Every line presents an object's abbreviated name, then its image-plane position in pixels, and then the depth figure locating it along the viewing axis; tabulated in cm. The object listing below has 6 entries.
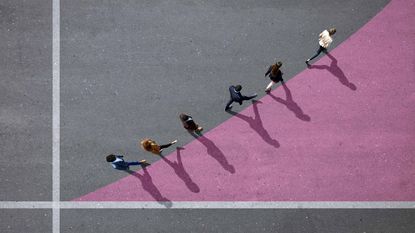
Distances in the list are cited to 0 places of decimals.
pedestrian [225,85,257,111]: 1128
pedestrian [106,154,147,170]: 1092
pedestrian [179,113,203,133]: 1115
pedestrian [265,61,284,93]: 1121
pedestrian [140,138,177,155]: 1111
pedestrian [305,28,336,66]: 1149
